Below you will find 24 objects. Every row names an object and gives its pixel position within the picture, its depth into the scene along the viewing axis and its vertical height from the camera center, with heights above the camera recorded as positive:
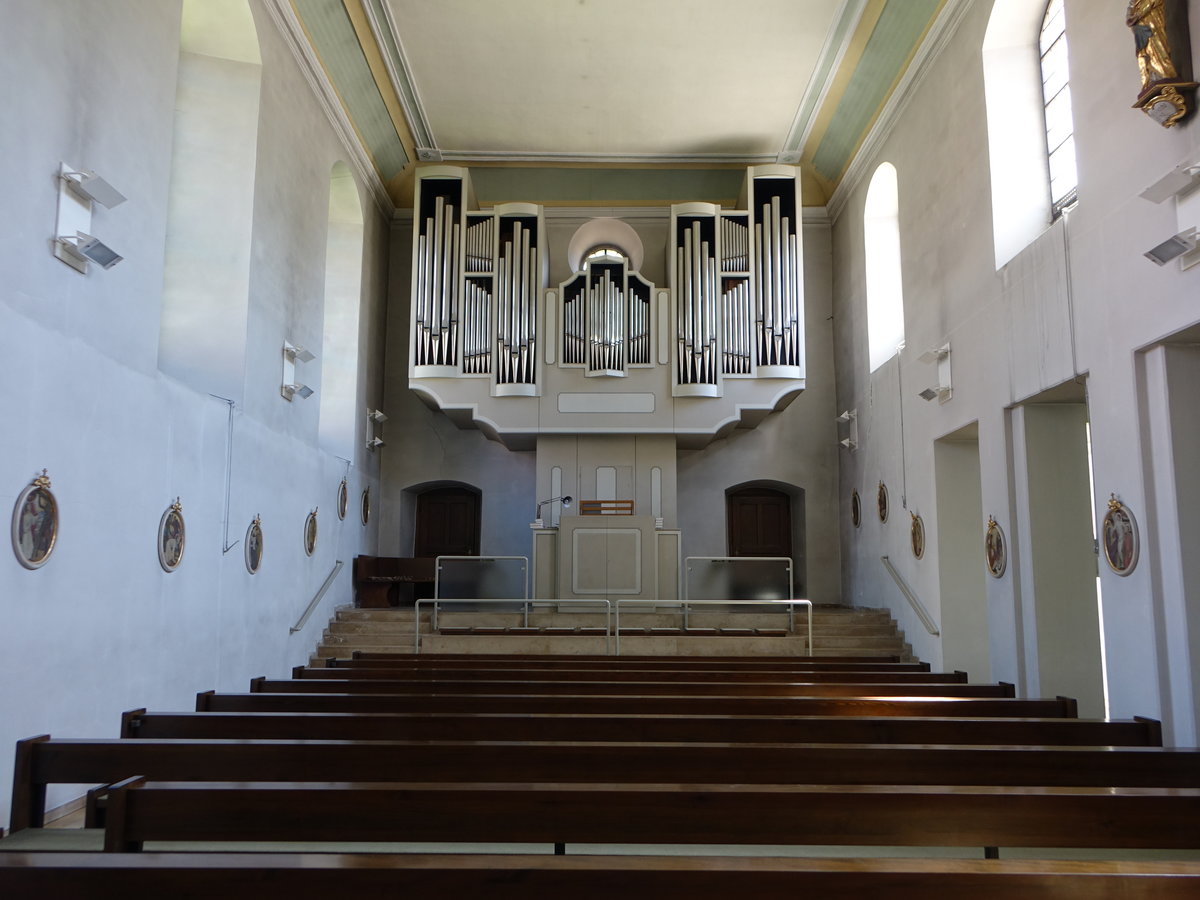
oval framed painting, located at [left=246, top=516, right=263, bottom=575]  8.48 +0.41
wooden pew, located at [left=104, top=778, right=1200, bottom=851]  2.67 -0.64
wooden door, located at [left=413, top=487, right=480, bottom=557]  14.77 +1.13
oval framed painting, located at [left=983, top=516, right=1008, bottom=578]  8.05 +0.36
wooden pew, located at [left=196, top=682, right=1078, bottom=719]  5.02 -0.61
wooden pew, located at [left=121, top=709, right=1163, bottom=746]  4.26 -0.61
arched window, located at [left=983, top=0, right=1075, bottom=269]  8.12 +4.14
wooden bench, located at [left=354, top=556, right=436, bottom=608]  12.19 +0.21
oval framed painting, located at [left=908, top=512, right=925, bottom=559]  9.99 +0.59
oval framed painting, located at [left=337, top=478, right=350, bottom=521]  11.59 +1.15
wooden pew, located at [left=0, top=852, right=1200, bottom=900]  1.98 -0.60
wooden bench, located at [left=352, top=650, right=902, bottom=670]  7.50 -0.56
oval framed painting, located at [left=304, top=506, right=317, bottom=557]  10.19 +0.62
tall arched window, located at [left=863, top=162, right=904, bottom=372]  12.10 +4.14
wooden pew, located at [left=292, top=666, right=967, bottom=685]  6.48 -0.59
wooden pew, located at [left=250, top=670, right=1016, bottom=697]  5.86 -0.60
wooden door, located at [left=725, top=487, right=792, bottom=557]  14.88 +1.08
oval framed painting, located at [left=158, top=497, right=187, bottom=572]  6.91 +0.41
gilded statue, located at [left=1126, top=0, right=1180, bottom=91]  5.50 +3.21
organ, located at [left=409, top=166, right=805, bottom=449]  12.70 +3.60
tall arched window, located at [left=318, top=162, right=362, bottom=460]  12.20 +3.23
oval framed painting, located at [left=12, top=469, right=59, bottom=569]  5.18 +0.38
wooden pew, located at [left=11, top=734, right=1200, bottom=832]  3.38 -0.62
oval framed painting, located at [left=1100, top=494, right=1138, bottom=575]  6.04 +0.35
